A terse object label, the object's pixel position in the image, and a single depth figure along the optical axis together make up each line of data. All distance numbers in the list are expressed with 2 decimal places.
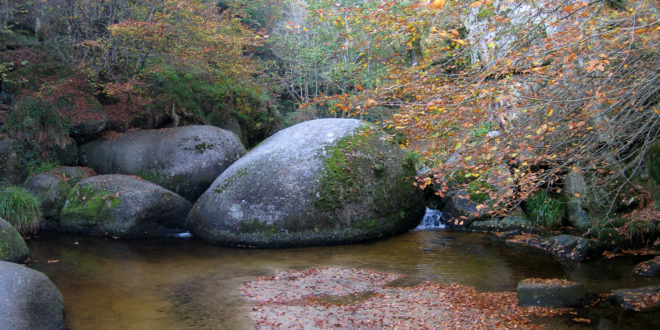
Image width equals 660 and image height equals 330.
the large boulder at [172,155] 11.80
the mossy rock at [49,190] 10.60
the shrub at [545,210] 10.67
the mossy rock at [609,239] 8.34
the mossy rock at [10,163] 11.23
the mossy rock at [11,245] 7.34
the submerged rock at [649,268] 7.06
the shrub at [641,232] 8.35
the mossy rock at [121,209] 10.03
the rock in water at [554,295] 5.88
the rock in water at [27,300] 5.12
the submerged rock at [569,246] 8.19
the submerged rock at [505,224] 10.75
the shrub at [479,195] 11.20
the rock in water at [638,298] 5.73
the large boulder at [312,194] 9.47
